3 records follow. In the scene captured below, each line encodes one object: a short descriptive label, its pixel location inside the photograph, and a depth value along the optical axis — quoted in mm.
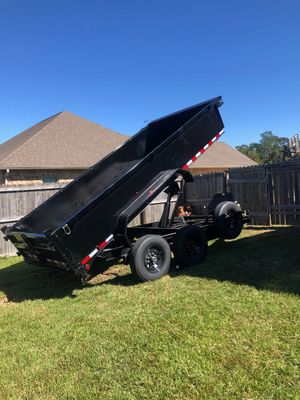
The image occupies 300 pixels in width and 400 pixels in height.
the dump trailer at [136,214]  6199
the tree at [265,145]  105662
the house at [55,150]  17984
